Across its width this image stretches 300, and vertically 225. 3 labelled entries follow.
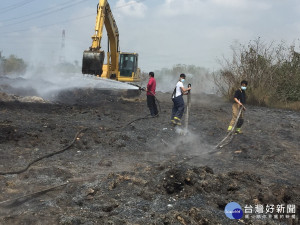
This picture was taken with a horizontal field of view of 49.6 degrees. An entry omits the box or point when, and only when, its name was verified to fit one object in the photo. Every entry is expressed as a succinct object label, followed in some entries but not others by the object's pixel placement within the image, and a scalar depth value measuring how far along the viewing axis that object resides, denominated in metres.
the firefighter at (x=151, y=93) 11.05
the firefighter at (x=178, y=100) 9.73
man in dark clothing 9.26
